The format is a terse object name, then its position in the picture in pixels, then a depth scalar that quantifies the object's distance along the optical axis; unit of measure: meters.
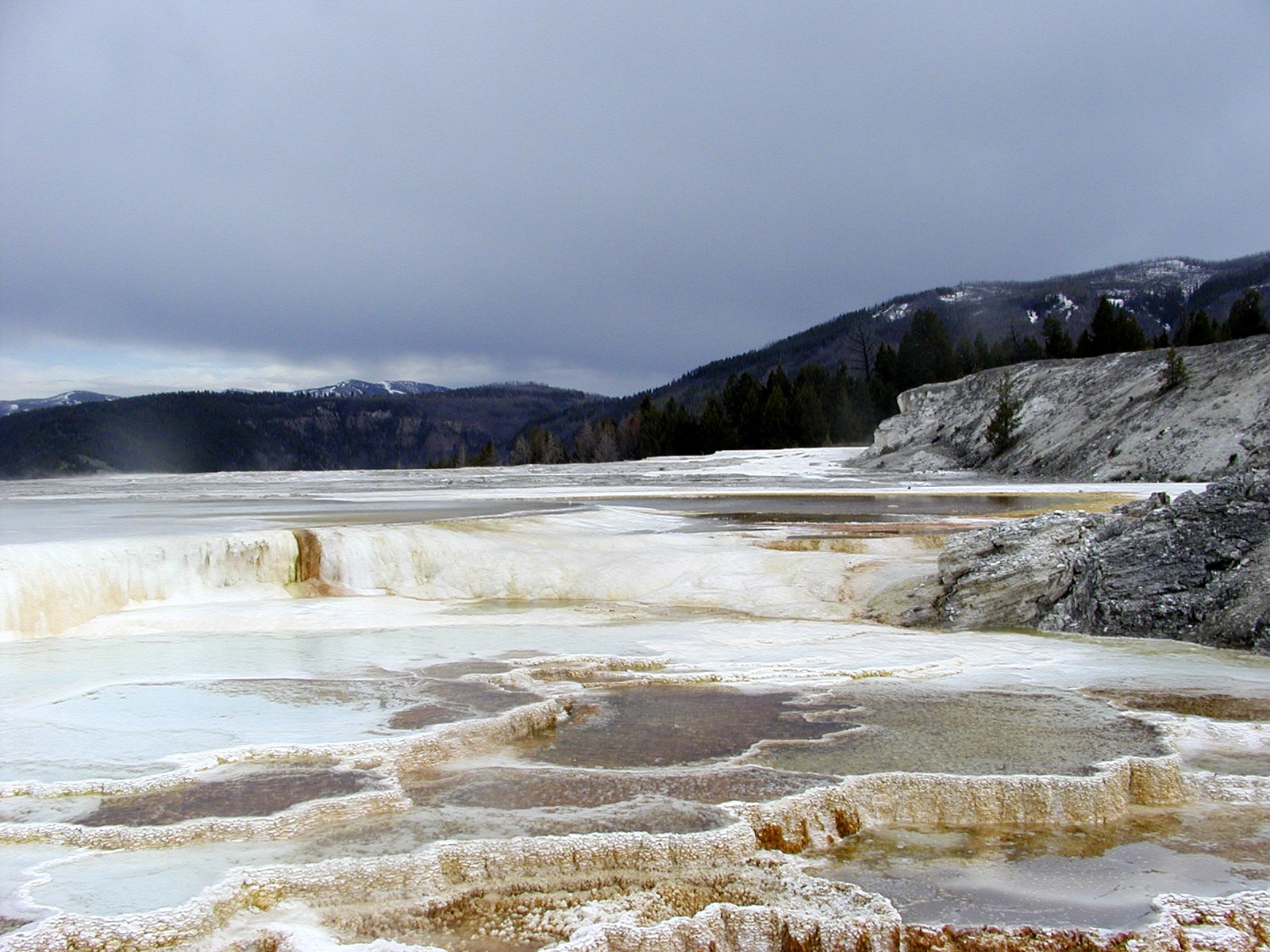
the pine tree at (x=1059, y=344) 57.09
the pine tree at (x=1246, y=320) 47.34
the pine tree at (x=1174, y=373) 29.33
